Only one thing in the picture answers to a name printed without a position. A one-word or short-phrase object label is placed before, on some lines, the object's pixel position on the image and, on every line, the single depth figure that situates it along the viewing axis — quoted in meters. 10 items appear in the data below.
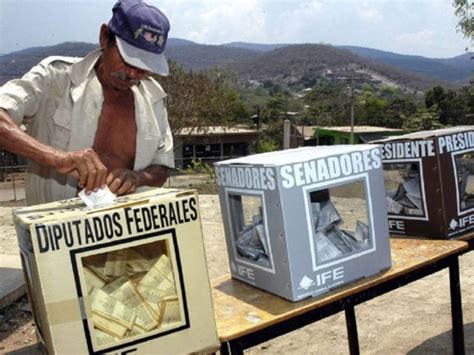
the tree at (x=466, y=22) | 14.09
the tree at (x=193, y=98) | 18.91
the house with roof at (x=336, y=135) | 26.53
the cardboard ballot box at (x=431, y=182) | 2.28
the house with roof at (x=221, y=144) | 31.62
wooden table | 1.60
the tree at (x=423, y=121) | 23.08
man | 1.66
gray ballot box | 1.65
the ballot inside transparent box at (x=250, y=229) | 1.74
